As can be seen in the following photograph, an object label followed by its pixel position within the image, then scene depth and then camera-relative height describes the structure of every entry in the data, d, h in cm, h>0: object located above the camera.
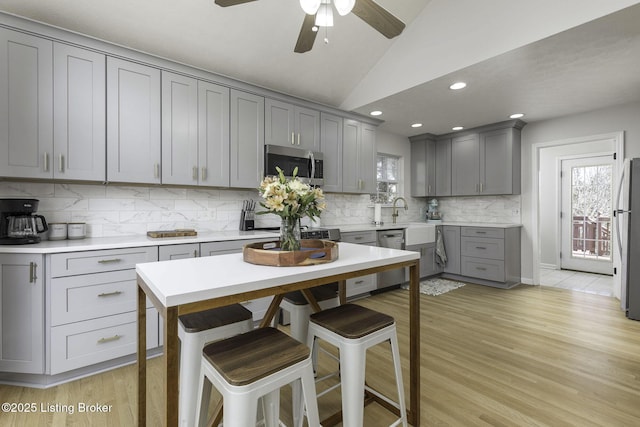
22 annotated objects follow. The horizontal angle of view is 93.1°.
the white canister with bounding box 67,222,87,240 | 240 -12
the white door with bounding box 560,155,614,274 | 505 -1
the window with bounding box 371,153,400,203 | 512 +62
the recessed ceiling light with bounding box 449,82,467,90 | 310 +134
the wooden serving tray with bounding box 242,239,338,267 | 132 -19
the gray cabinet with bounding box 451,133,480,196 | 485 +80
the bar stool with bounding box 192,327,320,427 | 96 -54
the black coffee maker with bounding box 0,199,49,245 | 202 -5
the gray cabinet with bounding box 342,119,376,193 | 408 +80
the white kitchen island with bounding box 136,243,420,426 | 92 -26
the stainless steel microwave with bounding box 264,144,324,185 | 327 +59
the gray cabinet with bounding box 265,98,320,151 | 332 +103
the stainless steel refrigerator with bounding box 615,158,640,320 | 311 -30
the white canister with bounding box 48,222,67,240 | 233 -13
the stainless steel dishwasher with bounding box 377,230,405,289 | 405 -43
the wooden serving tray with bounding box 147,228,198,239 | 261 -17
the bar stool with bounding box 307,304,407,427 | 129 -57
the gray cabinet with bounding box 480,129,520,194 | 447 +78
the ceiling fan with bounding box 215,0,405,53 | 148 +108
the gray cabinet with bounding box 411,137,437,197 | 534 +81
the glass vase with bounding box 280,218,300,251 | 141 -9
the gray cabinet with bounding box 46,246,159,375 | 200 -65
